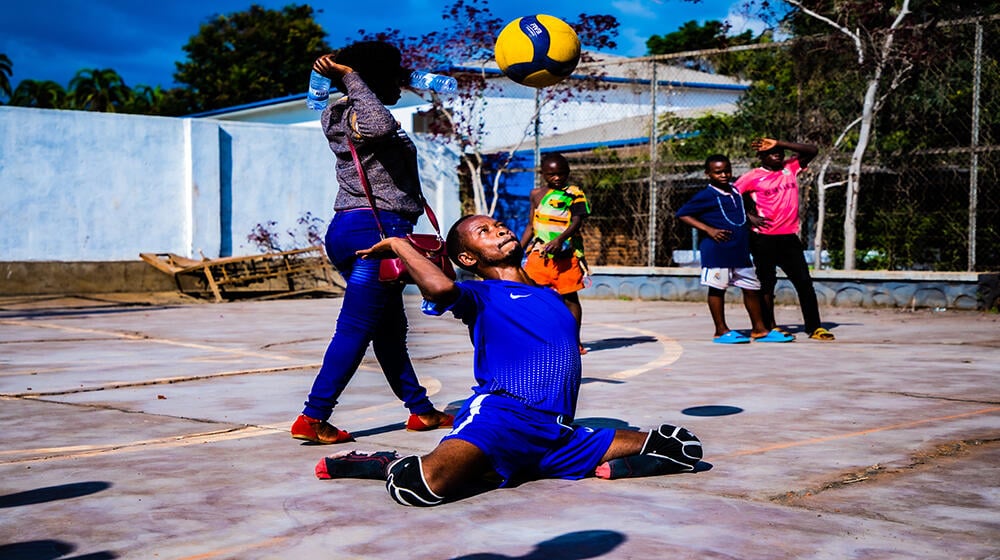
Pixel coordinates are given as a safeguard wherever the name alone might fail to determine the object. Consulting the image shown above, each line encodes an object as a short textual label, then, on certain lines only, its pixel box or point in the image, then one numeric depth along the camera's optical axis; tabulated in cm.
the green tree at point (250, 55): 5178
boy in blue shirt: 938
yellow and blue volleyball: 643
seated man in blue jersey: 385
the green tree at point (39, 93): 6203
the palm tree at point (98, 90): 6025
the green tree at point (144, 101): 5639
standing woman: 482
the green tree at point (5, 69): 5809
